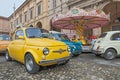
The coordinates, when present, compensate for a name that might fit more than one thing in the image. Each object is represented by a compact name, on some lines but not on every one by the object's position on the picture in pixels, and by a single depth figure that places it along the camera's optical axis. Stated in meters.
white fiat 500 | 4.56
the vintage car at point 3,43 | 5.44
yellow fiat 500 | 2.83
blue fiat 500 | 4.81
